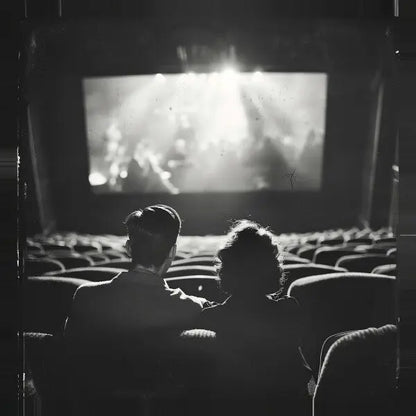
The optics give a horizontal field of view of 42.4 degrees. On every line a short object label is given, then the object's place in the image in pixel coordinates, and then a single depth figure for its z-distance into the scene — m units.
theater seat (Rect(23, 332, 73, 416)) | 1.59
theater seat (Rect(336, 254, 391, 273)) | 2.07
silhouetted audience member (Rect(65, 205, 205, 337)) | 1.59
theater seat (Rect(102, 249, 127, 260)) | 2.93
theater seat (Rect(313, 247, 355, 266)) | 2.53
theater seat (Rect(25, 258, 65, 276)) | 1.64
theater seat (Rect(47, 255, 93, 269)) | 2.20
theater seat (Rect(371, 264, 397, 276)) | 1.71
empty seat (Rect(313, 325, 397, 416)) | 1.48
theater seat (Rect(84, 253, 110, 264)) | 2.86
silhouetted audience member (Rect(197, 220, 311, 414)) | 1.56
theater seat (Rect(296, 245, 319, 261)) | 2.82
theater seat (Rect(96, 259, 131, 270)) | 1.93
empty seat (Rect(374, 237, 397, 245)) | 2.48
